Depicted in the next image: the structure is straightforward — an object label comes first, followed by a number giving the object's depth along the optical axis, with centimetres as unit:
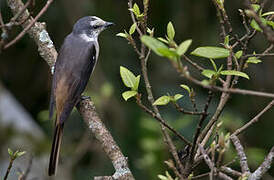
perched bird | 789
